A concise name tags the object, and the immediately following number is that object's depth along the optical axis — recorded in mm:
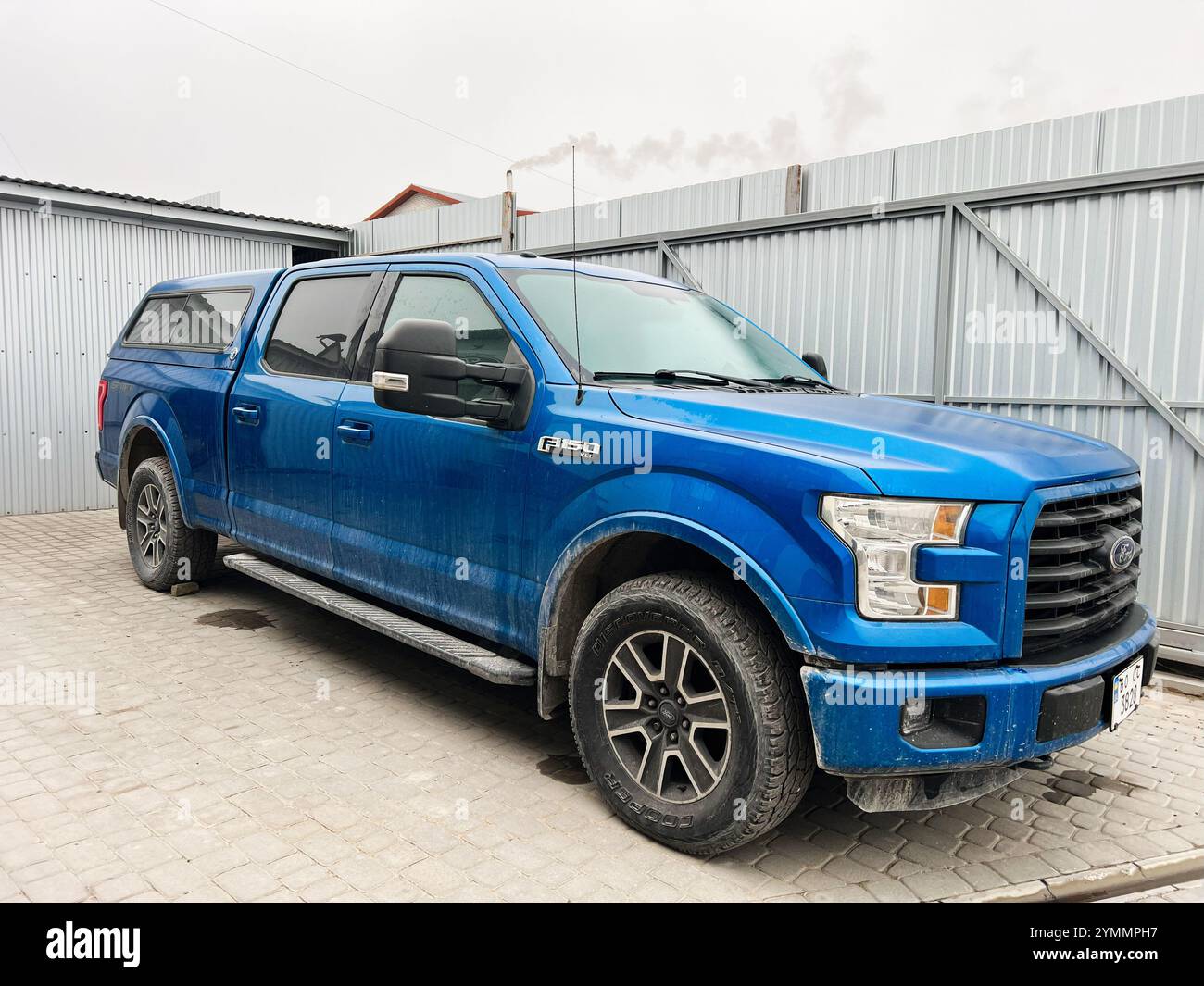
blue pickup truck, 2588
